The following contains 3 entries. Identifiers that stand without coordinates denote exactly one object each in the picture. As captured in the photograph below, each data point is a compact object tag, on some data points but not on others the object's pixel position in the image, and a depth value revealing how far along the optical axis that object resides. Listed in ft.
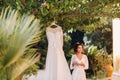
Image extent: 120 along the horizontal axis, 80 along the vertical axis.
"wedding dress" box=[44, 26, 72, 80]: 25.17
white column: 34.76
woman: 25.95
